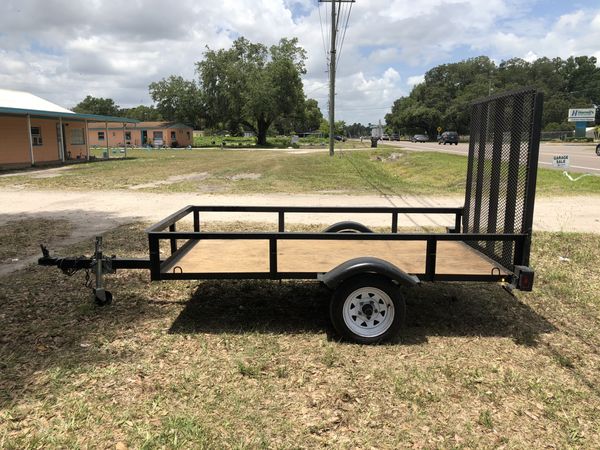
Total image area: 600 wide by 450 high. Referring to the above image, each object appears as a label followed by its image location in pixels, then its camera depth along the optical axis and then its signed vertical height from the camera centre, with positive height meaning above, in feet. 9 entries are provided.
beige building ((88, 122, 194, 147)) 224.74 -0.75
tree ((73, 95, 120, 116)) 470.39 +23.97
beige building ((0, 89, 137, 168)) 88.58 +0.20
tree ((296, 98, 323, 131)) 455.18 +16.01
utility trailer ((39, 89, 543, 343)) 13.15 -3.67
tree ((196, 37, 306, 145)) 210.18 +20.37
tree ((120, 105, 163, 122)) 432.95 +17.78
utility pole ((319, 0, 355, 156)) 116.26 +15.05
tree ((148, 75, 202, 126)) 242.99 +15.49
